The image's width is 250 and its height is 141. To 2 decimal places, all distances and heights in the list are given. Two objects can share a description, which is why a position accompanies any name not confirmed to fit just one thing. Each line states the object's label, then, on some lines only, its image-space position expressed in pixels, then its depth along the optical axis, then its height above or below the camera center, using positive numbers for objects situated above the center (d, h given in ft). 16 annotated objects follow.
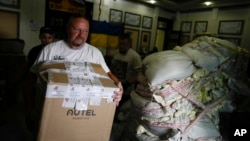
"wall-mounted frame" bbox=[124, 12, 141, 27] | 18.99 +1.98
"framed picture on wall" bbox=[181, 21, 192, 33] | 21.56 +1.98
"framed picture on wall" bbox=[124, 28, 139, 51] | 19.32 +0.53
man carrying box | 4.52 -0.29
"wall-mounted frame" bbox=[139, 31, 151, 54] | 20.68 -0.03
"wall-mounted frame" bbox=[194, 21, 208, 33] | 20.03 +1.96
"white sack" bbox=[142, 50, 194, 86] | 5.13 -0.59
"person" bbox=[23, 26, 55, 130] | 7.01 -0.26
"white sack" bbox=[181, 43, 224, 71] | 5.49 -0.31
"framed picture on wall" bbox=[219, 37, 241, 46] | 17.34 +0.81
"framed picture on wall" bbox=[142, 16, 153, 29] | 20.47 +1.99
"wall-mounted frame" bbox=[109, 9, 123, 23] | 17.75 +2.05
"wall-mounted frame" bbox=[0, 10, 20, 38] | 12.48 +0.39
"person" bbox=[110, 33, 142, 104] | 8.53 -1.02
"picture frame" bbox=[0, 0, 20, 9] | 12.31 +1.64
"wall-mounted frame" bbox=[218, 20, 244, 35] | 17.22 +1.86
